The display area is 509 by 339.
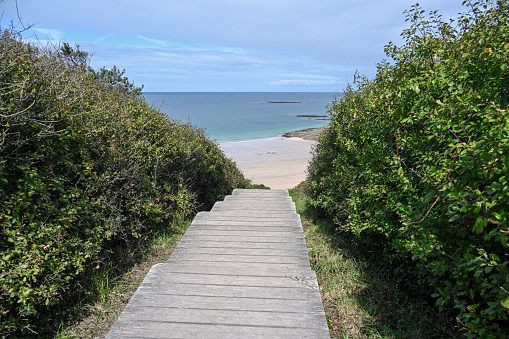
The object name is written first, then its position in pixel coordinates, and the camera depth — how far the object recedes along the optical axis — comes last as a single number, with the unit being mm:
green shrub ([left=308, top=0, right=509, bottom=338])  2296
